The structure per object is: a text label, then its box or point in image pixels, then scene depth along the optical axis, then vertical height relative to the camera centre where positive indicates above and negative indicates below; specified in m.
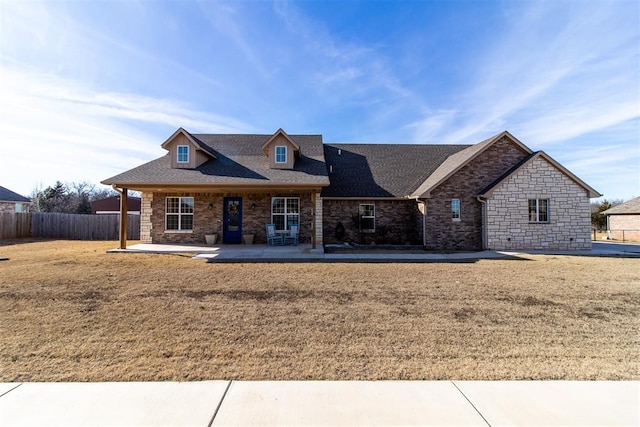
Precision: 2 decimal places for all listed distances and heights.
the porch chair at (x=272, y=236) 14.48 -0.68
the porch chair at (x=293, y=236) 14.97 -0.70
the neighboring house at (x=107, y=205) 37.45 +2.11
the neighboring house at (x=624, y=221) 27.52 -0.09
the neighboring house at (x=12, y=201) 26.64 +1.85
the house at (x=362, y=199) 14.59 +1.12
